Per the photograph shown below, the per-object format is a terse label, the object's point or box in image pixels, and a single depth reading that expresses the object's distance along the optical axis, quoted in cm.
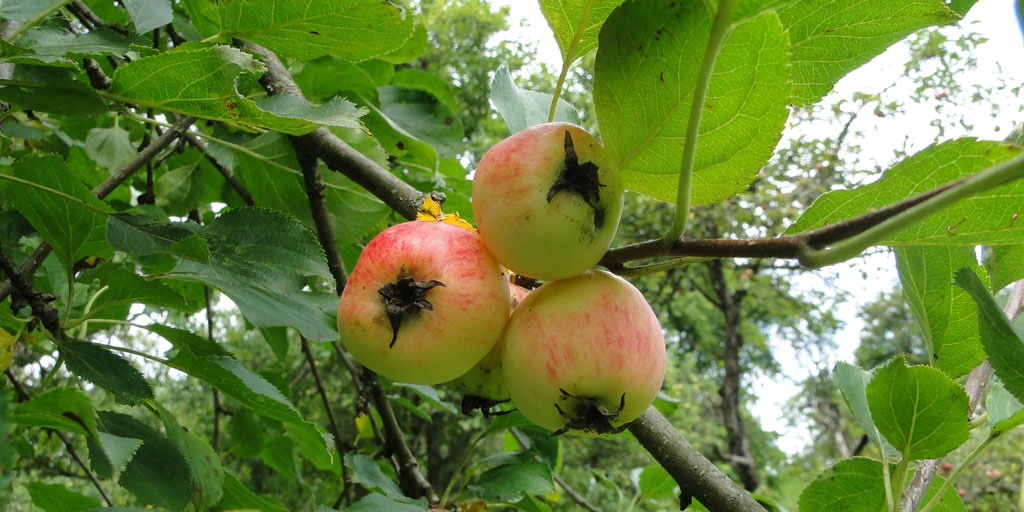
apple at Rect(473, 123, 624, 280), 23
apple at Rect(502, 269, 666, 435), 23
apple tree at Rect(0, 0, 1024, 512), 21
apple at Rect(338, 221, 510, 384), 24
